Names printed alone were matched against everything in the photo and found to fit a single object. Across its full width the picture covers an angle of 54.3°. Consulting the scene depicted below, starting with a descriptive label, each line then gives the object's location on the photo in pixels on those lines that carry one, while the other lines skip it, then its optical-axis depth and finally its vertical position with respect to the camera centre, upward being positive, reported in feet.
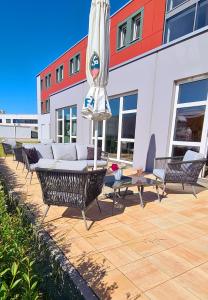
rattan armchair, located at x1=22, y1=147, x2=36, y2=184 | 17.08 -3.57
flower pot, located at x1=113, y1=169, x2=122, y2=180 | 12.78 -3.01
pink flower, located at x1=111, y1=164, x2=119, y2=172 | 12.55 -2.51
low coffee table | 11.72 -3.33
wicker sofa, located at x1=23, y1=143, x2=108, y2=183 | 20.26 -2.98
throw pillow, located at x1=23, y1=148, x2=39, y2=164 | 17.98 -2.88
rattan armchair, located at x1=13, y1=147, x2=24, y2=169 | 20.43 -3.23
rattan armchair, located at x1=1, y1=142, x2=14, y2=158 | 30.30 -3.86
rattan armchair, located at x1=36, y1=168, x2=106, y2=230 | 9.16 -2.86
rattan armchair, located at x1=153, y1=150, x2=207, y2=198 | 14.12 -2.97
